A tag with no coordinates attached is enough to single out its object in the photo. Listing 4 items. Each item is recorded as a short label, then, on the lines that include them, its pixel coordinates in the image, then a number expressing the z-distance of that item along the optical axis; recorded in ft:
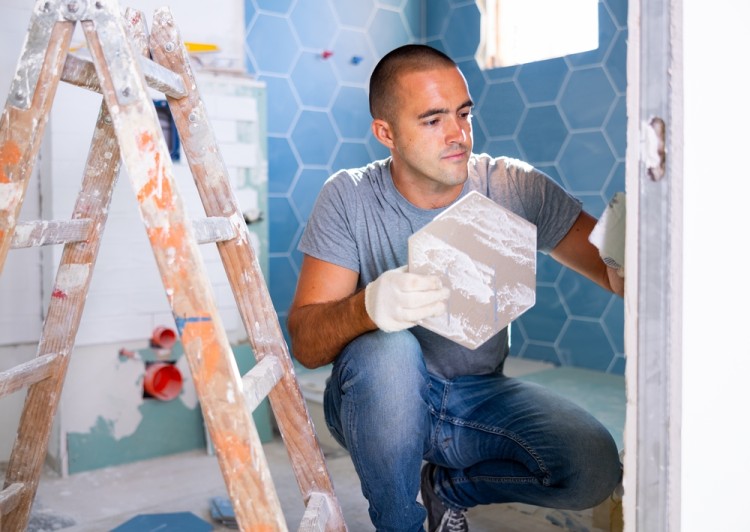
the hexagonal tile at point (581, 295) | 9.43
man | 4.56
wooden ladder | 3.29
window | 10.19
